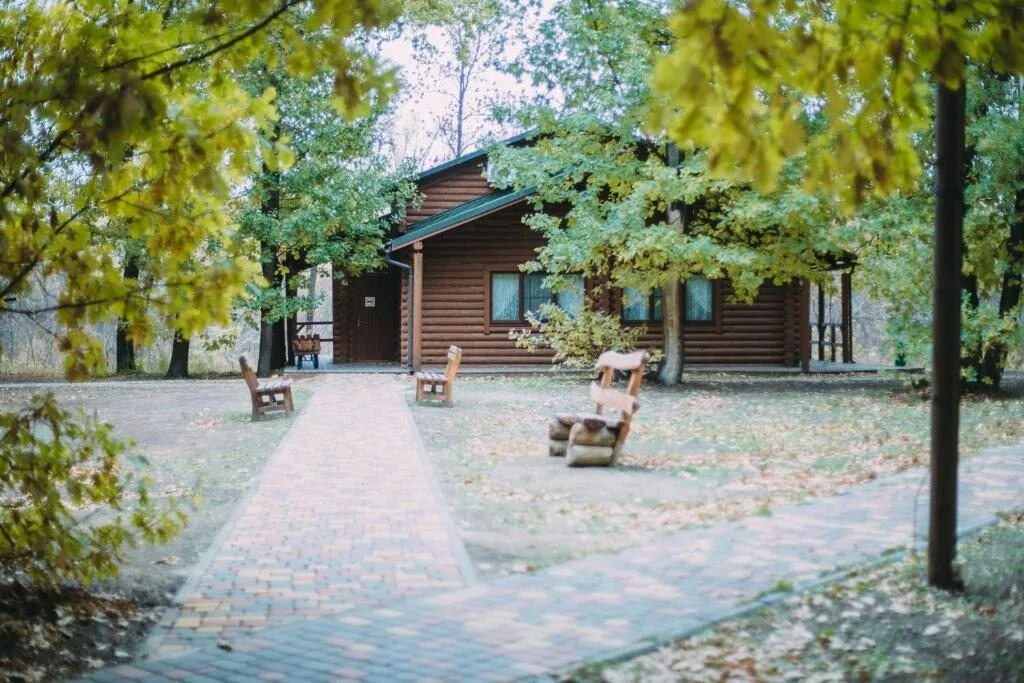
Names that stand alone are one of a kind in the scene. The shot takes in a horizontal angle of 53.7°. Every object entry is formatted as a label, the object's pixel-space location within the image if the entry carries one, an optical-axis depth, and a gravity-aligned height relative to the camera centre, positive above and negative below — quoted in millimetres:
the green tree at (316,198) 26969 +3829
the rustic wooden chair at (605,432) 11055 -1049
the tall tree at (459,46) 39094 +12250
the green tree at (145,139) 4641 +970
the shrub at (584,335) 24016 +27
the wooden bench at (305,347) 28906 -329
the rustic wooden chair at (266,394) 16719 -982
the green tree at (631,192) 20828 +3169
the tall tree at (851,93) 3359 +947
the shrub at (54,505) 5348 -929
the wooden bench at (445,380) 18859 -825
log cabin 26938 +897
